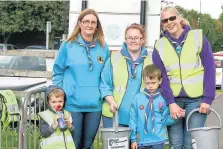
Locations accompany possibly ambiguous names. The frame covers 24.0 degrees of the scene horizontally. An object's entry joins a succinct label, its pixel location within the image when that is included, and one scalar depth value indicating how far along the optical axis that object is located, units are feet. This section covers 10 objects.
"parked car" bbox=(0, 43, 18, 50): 117.79
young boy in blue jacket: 17.06
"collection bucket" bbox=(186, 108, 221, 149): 16.33
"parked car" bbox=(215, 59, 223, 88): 78.43
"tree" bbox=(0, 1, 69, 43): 159.42
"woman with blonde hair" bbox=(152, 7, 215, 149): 17.12
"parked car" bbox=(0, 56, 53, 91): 31.12
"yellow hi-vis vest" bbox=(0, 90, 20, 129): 18.04
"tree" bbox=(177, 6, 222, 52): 238.56
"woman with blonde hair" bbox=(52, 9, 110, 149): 17.95
